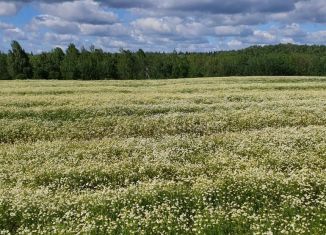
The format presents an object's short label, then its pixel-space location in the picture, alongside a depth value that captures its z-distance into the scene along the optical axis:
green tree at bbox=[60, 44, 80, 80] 113.88
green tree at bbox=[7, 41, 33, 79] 109.50
